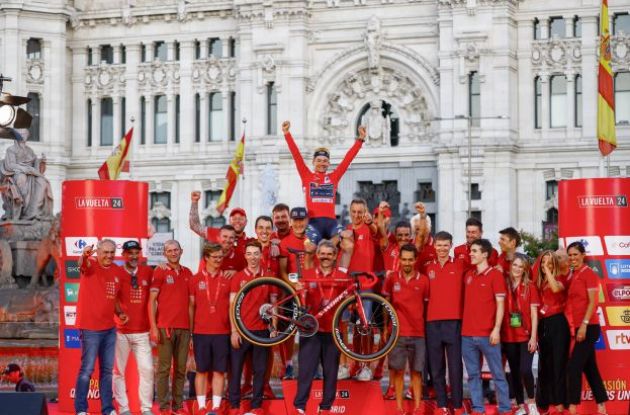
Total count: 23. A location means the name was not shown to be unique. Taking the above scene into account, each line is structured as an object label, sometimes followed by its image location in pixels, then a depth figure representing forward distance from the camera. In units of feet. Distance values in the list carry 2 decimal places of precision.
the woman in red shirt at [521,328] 61.13
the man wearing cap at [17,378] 67.82
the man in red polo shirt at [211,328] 60.49
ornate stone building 190.80
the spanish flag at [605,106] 125.59
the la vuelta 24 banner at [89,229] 65.51
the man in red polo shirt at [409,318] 60.75
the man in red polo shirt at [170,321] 61.62
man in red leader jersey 63.62
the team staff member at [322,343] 59.21
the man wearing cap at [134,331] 61.62
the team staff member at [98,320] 60.34
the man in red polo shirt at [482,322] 59.98
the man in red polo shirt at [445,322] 60.39
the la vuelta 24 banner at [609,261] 64.95
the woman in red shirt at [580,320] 61.16
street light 185.16
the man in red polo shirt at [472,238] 63.10
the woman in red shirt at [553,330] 61.82
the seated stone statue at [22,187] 110.01
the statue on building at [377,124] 199.62
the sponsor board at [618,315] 65.26
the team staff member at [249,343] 59.72
